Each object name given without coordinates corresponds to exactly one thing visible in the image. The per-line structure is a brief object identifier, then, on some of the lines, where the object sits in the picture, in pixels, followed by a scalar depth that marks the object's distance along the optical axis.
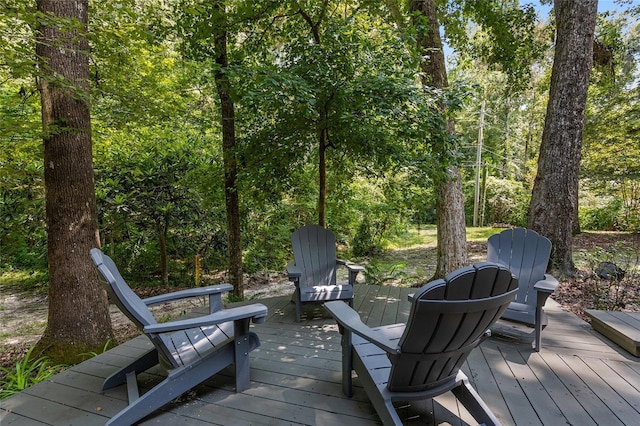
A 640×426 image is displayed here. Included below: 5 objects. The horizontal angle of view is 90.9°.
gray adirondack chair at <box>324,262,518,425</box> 1.29
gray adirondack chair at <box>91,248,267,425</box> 1.60
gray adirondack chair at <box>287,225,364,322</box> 3.00
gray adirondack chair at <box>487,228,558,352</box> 2.38
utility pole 14.64
